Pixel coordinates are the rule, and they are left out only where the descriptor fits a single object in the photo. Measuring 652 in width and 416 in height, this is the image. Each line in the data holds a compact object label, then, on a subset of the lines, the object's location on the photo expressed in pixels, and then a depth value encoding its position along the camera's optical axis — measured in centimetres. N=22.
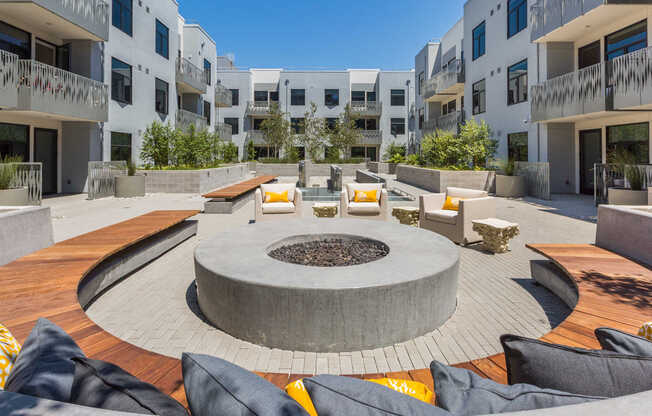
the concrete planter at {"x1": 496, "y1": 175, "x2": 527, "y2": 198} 1614
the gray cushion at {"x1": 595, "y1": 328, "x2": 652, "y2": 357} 156
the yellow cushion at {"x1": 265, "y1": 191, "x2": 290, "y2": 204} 934
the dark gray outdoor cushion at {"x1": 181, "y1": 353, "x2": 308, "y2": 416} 123
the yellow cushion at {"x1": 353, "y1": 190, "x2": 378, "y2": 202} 923
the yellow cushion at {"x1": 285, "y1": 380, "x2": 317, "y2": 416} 159
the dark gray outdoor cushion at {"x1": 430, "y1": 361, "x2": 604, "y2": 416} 132
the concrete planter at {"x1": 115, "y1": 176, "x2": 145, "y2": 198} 1608
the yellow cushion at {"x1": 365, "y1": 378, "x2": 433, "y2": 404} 169
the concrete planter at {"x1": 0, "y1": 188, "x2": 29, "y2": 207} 1067
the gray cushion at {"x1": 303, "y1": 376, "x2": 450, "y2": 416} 125
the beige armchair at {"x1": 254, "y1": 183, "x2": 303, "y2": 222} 901
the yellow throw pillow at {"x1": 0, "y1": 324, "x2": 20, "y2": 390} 166
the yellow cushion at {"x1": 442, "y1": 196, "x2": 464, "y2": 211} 823
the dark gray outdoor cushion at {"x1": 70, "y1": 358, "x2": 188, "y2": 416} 132
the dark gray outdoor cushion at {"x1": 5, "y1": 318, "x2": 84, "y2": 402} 143
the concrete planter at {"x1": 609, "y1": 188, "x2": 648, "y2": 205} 1089
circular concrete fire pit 353
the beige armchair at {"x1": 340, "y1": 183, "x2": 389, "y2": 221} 897
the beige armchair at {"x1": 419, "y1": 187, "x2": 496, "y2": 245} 763
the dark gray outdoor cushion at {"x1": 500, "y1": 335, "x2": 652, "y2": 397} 140
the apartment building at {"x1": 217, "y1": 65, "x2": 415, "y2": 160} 4156
